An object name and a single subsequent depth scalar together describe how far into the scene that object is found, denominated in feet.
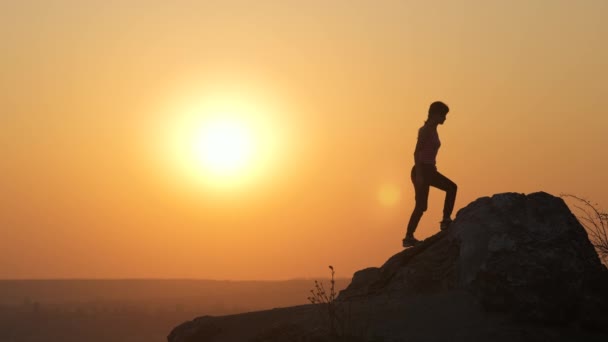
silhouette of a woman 57.41
